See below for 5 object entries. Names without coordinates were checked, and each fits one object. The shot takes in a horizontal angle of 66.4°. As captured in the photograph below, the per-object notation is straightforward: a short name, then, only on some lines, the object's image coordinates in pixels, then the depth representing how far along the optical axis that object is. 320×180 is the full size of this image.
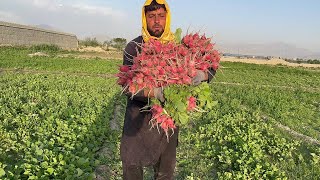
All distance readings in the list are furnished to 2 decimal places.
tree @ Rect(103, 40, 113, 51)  57.89
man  2.13
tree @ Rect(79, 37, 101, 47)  52.07
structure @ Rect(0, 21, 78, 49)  25.66
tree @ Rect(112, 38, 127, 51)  60.77
